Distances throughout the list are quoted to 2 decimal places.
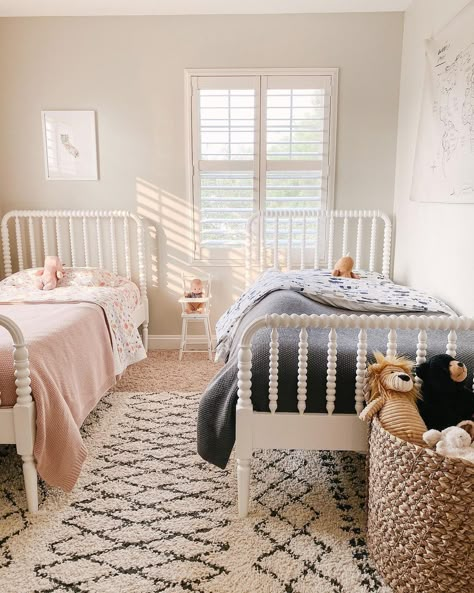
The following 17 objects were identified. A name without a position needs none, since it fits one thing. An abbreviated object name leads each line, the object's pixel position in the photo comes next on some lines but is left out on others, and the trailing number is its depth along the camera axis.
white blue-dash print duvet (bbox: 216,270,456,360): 2.50
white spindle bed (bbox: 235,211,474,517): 1.68
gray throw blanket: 1.82
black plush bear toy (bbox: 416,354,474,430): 1.61
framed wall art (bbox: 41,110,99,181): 3.76
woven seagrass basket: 1.34
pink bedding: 1.95
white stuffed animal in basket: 1.41
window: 3.66
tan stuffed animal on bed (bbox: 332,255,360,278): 3.15
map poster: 2.43
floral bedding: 3.06
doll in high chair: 3.78
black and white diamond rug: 1.59
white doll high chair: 3.72
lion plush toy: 1.53
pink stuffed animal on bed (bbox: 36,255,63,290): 3.45
